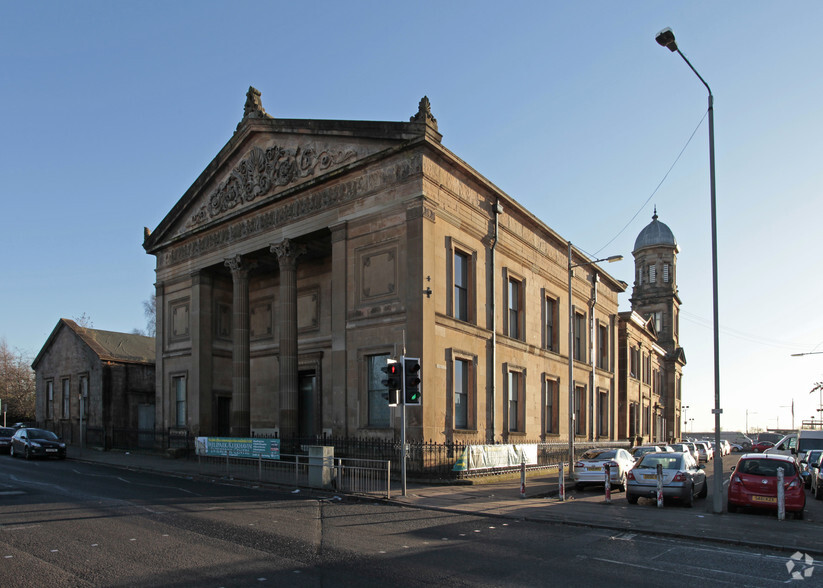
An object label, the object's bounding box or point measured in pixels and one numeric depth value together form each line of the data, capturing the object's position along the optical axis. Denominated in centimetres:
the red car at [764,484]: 1588
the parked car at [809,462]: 2616
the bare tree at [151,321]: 7438
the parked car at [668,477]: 1805
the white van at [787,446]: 3272
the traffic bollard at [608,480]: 1811
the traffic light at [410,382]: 1759
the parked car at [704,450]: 4350
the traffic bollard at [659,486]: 1762
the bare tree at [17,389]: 6248
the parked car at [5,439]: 3469
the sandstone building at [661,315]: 7056
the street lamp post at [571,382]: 2471
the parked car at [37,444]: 3067
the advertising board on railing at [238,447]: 2306
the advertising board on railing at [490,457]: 2231
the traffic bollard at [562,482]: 1864
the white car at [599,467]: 2209
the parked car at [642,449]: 2878
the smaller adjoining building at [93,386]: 3925
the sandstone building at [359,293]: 2430
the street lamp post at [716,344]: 1634
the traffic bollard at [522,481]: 1898
